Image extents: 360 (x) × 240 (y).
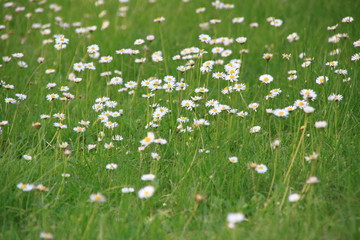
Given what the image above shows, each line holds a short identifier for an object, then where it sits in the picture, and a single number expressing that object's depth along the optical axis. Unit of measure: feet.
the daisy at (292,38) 23.65
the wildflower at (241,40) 21.52
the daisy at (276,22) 24.42
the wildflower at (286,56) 21.65
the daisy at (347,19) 21.16
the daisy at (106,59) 21.64
